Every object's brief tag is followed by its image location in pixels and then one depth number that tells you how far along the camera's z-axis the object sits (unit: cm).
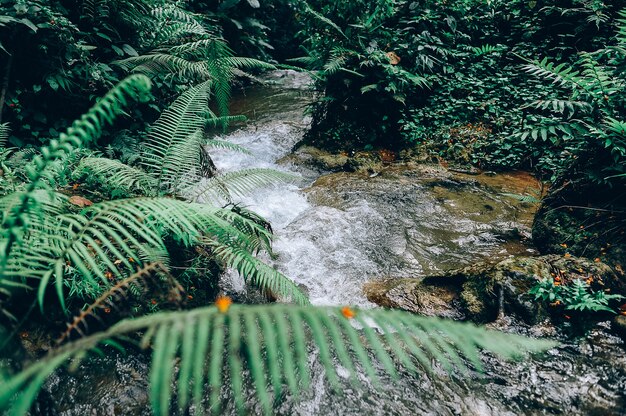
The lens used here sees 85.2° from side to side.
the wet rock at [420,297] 257
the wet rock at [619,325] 209
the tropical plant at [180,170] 225
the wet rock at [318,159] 535
